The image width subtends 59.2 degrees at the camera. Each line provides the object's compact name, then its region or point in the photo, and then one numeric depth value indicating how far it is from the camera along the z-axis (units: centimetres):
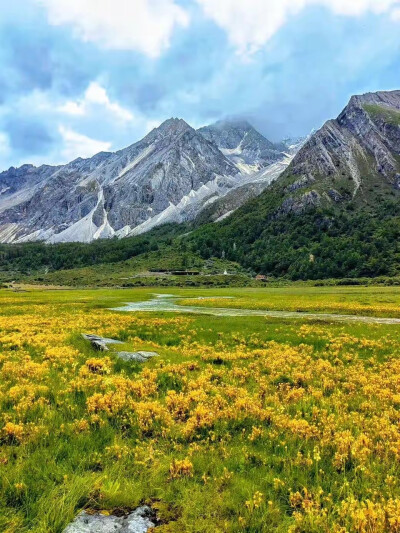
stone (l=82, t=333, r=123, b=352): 1873
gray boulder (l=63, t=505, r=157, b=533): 584
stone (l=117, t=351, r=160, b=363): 1633
